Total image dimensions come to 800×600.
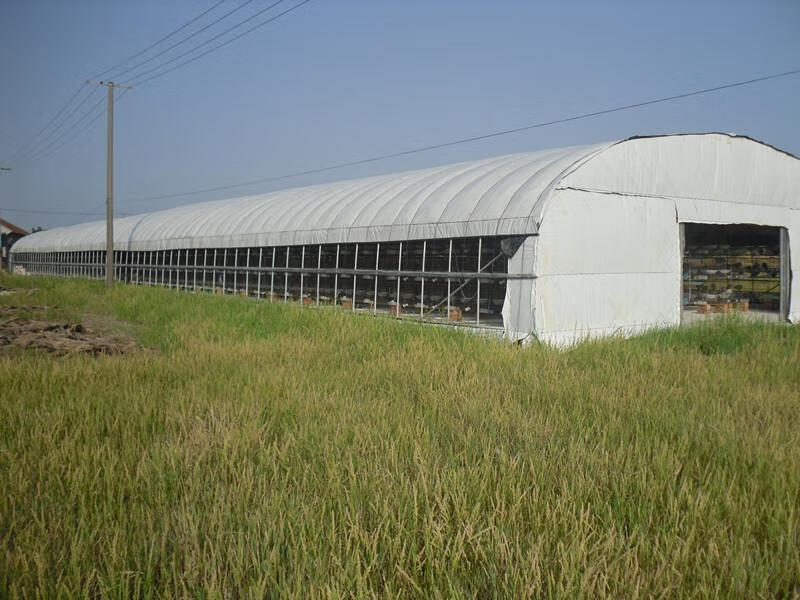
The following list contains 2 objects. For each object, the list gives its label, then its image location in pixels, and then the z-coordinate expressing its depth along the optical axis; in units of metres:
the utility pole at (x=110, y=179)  20.91
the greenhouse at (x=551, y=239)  10.66
